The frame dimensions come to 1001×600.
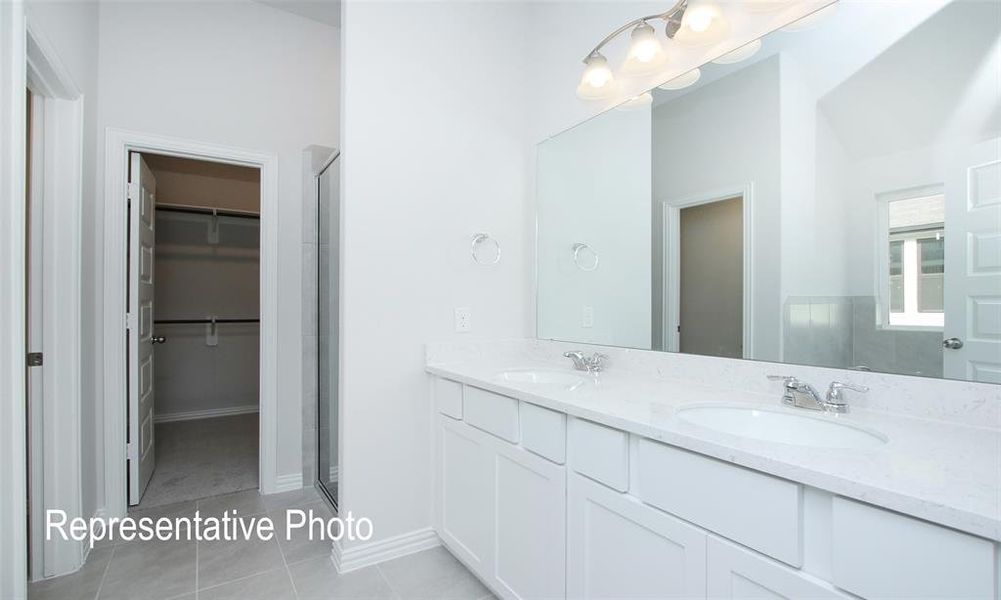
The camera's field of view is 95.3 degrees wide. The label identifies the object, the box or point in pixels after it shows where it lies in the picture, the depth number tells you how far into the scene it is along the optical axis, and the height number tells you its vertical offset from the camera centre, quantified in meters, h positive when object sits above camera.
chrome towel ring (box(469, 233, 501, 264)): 2.22 +0.26
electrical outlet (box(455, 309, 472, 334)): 2.17 -0.10
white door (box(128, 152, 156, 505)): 2.37 -0.15
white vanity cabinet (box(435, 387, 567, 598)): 1.39 -0.71
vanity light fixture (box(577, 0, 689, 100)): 1.57 +0.93
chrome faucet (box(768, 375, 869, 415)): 1.17 -0.26
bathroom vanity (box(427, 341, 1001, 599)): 0.69 -0.39
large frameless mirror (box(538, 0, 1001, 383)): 1.06 +0.29
